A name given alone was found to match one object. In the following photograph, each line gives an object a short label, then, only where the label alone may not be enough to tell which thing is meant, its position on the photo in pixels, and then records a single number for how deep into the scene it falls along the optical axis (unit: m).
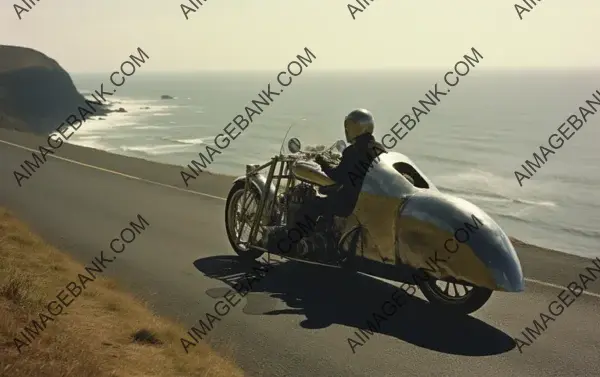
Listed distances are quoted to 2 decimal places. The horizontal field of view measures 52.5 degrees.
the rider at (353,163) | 8.27
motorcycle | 6.99
